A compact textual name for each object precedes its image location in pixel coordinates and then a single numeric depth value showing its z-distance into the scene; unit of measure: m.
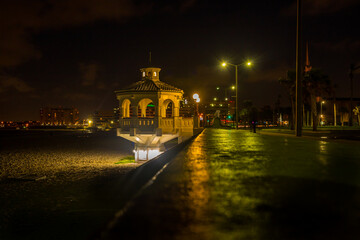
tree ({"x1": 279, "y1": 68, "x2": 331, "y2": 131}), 46.88
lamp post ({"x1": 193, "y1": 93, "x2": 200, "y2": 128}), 39.81
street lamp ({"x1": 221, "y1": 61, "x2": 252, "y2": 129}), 47.19
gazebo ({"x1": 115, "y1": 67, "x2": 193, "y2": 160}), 24.84
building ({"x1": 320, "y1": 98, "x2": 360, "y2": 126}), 127.06
